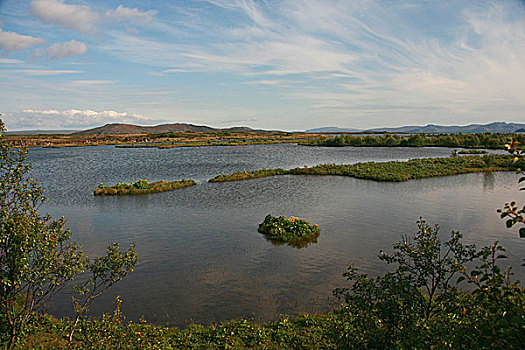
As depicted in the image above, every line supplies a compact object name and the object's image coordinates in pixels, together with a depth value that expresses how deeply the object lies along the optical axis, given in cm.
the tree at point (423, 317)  481
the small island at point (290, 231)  2266
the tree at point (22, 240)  762
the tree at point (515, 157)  432
